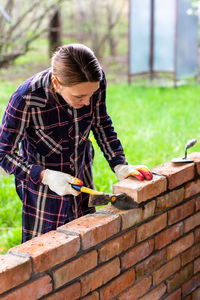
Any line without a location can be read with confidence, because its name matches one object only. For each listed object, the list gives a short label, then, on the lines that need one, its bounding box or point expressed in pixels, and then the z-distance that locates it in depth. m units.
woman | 2.09
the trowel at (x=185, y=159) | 2.73
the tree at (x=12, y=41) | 7.89
